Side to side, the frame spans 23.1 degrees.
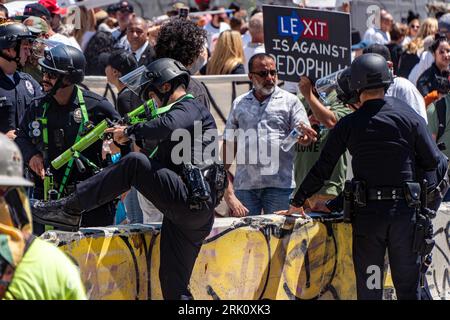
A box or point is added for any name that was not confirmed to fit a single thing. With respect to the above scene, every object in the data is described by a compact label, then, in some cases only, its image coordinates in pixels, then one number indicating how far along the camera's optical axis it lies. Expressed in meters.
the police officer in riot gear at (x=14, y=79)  8.73
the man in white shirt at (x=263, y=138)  9.05
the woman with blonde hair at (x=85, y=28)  14.35
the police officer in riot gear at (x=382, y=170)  7.51
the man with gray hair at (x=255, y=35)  13.29
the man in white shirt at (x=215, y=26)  15.48
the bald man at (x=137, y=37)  12.67
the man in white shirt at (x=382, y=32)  15.20
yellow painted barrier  7.05
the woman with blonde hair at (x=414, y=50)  14.30
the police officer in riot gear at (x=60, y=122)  7.92
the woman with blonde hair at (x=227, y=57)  12.15
